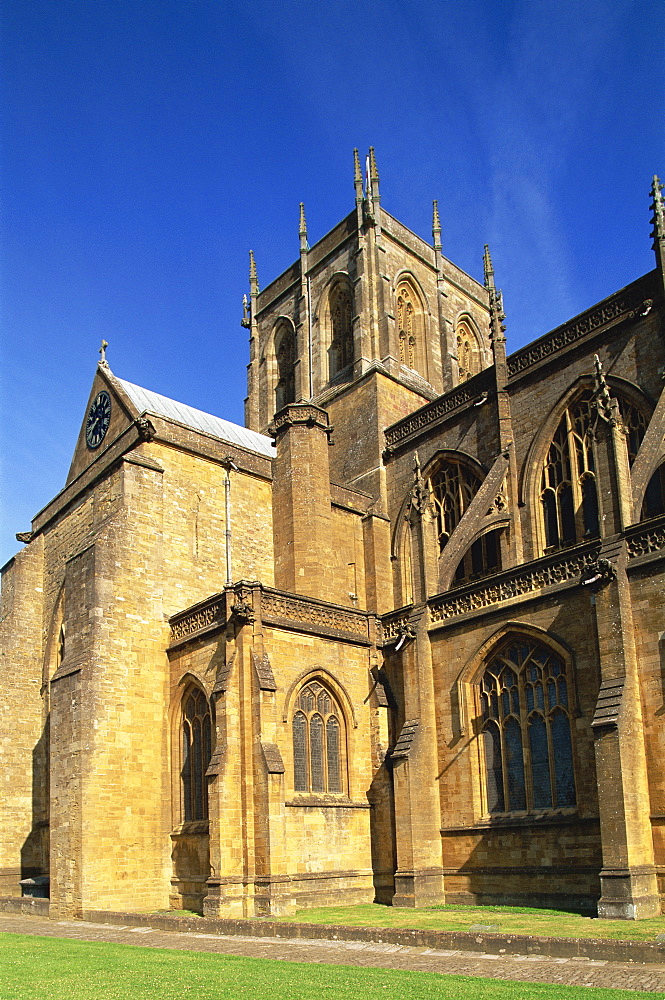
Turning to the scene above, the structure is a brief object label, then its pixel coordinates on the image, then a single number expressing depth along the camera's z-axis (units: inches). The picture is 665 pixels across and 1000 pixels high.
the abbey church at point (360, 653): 700.0
